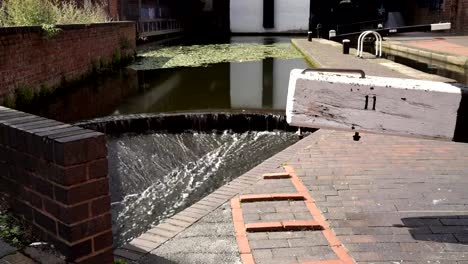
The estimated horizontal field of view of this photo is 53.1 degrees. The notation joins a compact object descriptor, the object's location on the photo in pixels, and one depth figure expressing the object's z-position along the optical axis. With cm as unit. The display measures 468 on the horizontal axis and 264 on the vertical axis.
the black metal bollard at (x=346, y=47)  1552
